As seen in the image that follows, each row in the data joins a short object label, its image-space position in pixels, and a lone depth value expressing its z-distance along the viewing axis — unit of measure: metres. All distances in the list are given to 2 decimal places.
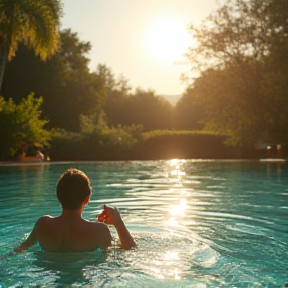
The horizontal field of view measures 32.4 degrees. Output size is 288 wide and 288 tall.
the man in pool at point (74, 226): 4.45
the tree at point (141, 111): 62.94
